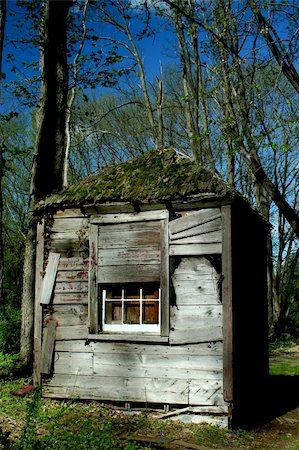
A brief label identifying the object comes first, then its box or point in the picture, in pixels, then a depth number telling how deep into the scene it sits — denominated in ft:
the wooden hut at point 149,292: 27.81
